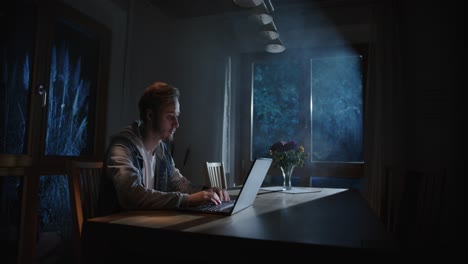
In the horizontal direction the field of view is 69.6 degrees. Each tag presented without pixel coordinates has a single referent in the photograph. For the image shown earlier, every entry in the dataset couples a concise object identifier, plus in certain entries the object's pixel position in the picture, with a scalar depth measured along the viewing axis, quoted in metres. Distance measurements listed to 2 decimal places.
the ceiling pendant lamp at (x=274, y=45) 2.27
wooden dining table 0.77
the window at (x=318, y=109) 3.60
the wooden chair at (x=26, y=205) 2.20
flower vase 2.14
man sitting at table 1.21
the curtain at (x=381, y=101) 3.11
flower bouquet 2.11
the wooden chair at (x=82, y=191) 1.21
